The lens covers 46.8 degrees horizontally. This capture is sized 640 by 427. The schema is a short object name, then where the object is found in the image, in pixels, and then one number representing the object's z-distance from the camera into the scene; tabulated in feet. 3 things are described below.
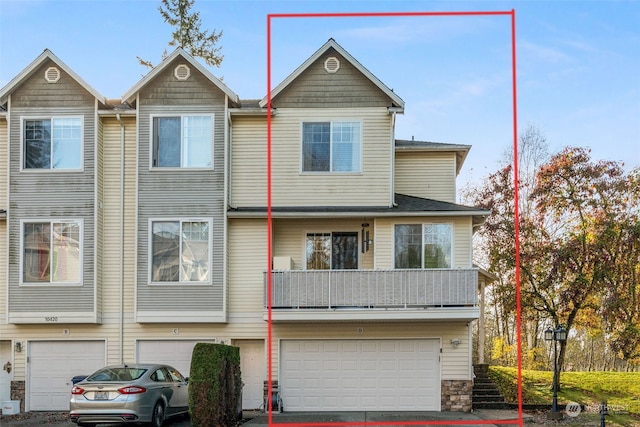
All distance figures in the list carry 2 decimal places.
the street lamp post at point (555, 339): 63.46
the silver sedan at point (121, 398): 47.62
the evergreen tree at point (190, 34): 115.85
